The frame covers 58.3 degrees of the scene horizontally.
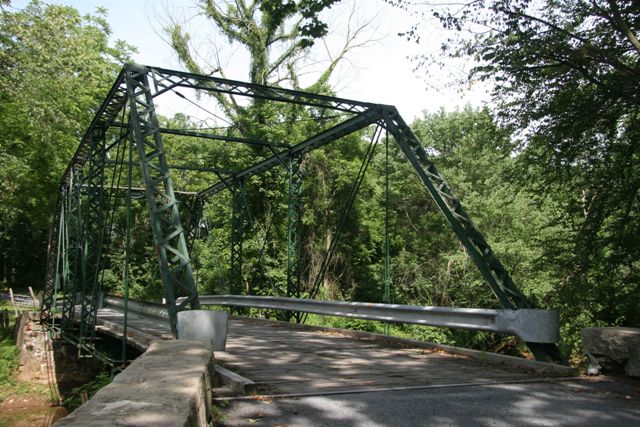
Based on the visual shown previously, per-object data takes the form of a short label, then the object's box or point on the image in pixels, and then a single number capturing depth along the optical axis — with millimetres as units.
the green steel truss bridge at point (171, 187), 7852
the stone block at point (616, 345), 5820
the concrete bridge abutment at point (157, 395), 2510
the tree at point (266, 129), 25938
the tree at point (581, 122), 8945
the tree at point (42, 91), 15003
